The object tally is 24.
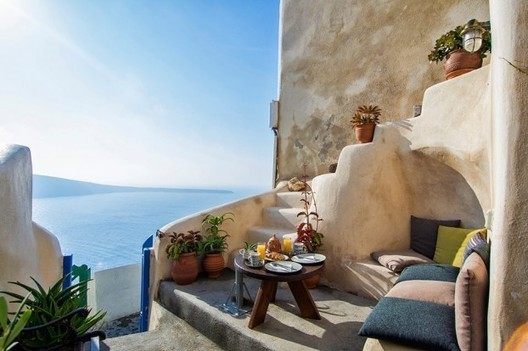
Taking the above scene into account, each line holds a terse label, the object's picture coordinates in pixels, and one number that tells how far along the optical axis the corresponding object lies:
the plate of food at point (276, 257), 2.44
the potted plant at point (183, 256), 3.26
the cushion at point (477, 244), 1.59
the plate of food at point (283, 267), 2.13
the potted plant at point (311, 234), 3.09
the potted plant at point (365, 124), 3.47
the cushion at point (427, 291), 1.69
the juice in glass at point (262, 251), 2.41
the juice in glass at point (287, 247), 2.63
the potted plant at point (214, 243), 3.48
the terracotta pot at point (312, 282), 3.08
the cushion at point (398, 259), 2.66
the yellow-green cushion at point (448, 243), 2.62
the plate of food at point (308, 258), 2.34
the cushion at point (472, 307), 1.32
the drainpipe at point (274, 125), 5.89
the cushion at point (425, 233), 2.90
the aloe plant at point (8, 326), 0.97
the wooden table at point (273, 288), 2.08
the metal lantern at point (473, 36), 2.51
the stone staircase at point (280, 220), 3.82
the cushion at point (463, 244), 2.37
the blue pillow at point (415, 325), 1.39
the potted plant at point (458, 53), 2.74
